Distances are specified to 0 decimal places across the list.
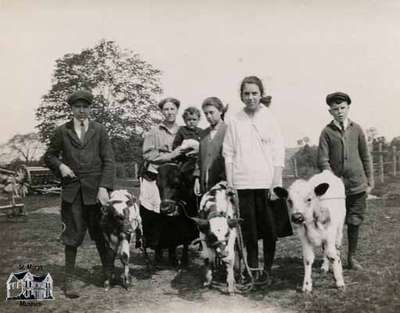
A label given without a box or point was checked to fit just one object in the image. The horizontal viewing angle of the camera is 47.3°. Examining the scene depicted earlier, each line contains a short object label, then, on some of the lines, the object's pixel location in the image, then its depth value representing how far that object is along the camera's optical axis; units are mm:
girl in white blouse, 3379
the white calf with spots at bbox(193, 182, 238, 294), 3186
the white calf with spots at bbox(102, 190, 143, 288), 3541
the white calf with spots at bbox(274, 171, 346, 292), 3279
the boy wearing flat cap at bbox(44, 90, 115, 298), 3486
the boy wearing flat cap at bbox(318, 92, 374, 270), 3654
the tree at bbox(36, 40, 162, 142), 4270
